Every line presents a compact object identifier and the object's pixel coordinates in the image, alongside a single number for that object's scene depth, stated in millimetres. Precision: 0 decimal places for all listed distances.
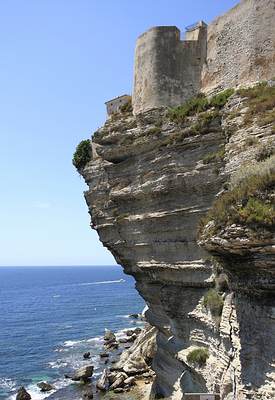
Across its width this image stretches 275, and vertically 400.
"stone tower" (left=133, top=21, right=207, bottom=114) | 26812
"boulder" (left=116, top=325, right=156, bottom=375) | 38884
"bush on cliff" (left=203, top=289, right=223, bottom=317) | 20859
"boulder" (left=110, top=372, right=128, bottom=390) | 36344
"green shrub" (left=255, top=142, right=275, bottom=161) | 17422
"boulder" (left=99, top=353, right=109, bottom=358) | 49544
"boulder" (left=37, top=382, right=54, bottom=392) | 39759
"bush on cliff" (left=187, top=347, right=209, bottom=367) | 22438
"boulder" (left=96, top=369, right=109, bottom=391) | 37031
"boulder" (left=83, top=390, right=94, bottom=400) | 35797
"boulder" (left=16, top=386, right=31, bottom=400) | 37250
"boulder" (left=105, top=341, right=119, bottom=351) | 53578
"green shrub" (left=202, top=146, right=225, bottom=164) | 22094
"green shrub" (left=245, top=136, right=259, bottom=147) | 18609
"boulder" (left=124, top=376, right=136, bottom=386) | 36344
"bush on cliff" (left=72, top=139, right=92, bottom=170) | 32344
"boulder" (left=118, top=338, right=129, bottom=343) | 56344
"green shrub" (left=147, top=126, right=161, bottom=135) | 25381
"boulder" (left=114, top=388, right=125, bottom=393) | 35444
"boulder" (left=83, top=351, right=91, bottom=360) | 49769
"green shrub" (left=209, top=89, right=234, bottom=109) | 23141
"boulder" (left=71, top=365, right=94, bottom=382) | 41028
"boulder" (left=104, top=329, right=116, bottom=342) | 56562
